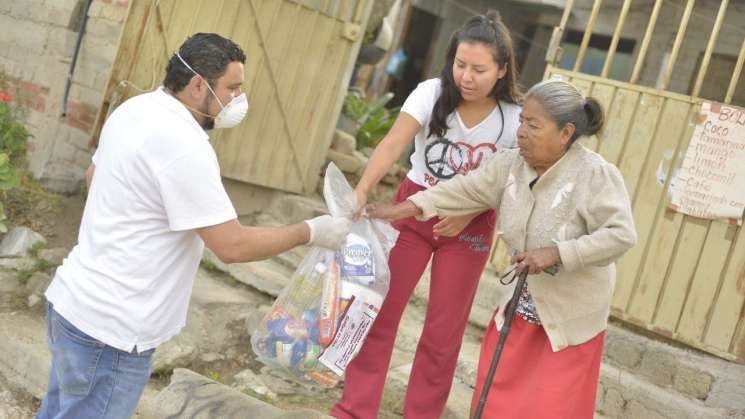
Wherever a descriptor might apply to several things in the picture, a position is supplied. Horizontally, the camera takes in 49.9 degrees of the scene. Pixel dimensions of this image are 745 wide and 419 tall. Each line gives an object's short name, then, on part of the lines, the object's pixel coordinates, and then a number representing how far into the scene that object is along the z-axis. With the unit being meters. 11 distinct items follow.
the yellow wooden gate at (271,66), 5.36
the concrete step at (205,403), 3.14
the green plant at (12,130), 5.98
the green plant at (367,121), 8.44
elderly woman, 2.81
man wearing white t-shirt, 2.21
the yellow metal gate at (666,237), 4.71
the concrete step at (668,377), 4.32
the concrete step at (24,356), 4.10
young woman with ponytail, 3.30
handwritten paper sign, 4.69
